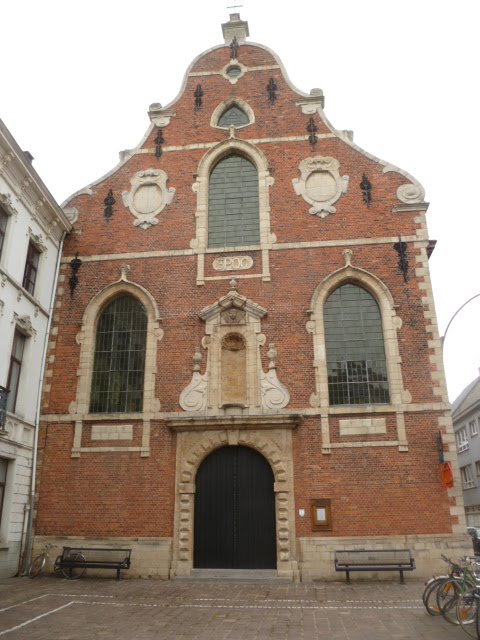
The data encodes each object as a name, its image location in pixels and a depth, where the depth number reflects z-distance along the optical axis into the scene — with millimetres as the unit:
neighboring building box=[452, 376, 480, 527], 33812
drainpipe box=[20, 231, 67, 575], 13753
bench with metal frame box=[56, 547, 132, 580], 12945
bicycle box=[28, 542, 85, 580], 13340
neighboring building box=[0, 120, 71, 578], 13453
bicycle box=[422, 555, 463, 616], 8750
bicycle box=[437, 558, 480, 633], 7788
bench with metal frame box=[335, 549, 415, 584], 12453
